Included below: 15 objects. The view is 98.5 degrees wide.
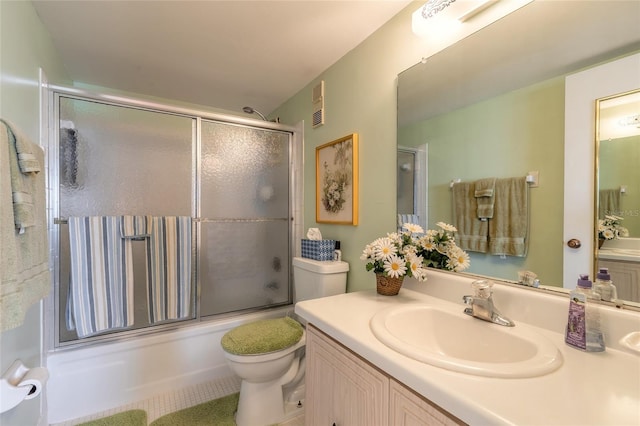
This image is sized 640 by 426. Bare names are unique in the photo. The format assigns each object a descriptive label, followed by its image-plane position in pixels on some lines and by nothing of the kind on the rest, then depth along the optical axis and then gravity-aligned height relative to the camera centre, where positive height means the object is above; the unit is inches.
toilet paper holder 36.8 -24.9
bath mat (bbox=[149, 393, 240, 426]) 58.8 -45.4
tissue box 69.0 -9.9
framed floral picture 65.6 +7.3
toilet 55.1 -30.0
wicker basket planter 48.3 -13.3
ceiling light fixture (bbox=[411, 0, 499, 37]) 41.5 +30.6
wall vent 76.4 +29.6
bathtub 59.7 -38.0
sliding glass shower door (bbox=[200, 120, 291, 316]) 76.7 -2.4
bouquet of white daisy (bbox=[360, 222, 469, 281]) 45.9 -7.6
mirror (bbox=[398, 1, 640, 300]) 33.7 +15.7
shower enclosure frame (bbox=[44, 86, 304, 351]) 59.1 +5.8
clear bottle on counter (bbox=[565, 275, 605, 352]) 28.7 -12.4
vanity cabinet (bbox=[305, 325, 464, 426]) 25.6 -20.8
